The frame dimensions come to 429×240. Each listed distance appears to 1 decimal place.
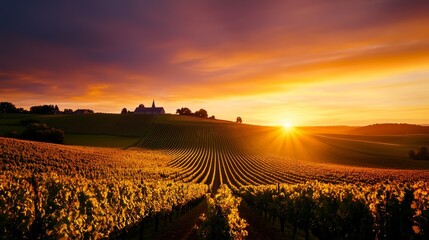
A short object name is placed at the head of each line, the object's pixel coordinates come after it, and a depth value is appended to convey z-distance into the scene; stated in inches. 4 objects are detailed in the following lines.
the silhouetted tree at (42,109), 6981.8
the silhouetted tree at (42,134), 3582.7
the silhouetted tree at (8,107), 6308.6
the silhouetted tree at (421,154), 4347.9
